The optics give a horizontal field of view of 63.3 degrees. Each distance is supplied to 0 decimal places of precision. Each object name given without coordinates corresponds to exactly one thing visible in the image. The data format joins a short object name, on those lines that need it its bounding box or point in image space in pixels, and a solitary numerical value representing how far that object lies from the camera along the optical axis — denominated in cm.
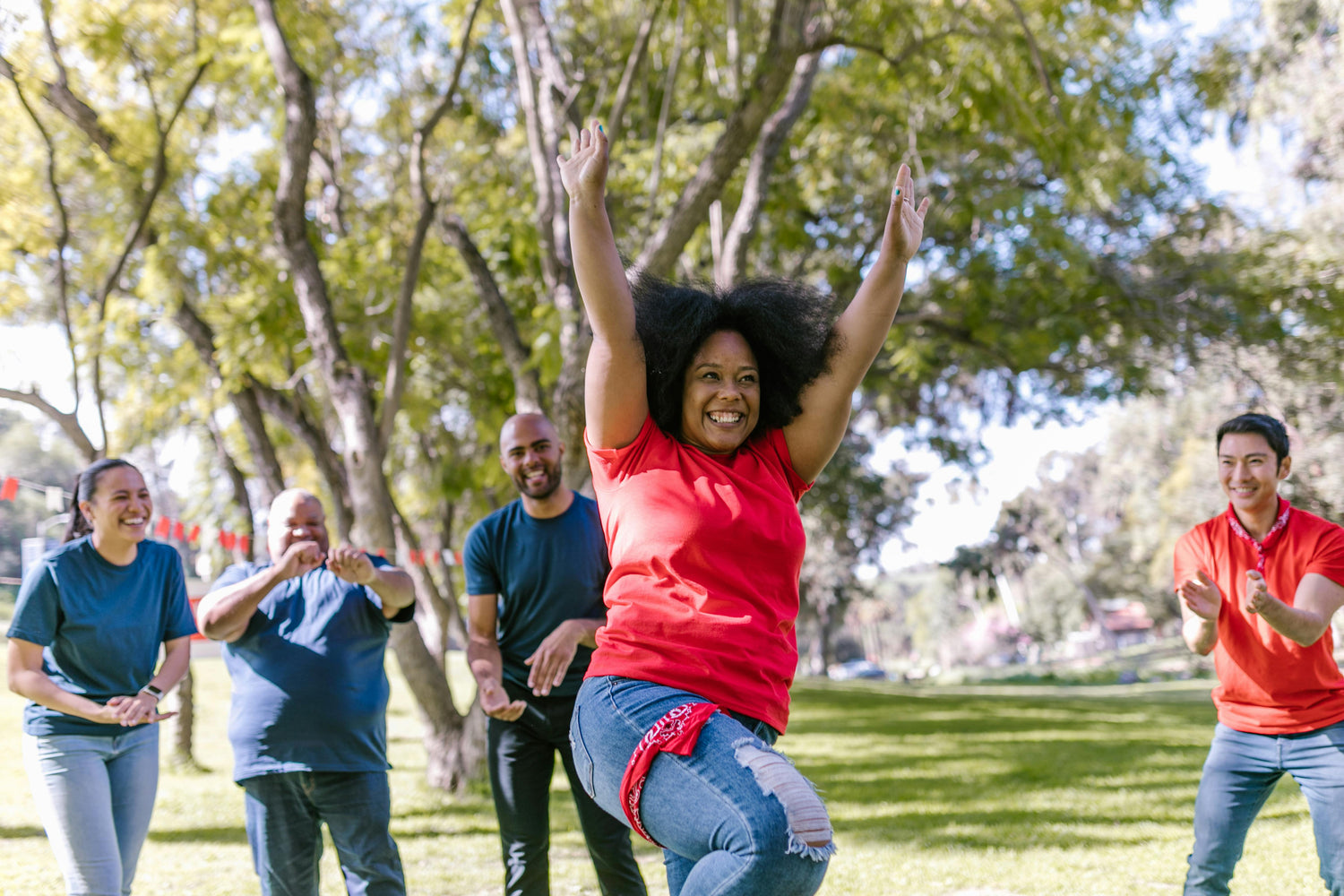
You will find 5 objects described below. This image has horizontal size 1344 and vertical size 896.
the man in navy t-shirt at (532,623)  418
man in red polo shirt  359
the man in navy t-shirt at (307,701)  383
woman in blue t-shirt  377
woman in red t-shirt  207
